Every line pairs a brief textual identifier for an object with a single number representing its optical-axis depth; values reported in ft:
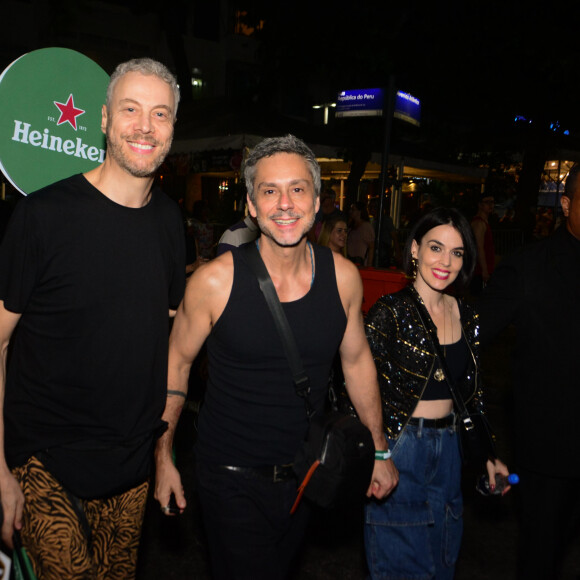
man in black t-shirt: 6.53
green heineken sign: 8.14
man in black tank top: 7.44
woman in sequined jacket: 8.88
